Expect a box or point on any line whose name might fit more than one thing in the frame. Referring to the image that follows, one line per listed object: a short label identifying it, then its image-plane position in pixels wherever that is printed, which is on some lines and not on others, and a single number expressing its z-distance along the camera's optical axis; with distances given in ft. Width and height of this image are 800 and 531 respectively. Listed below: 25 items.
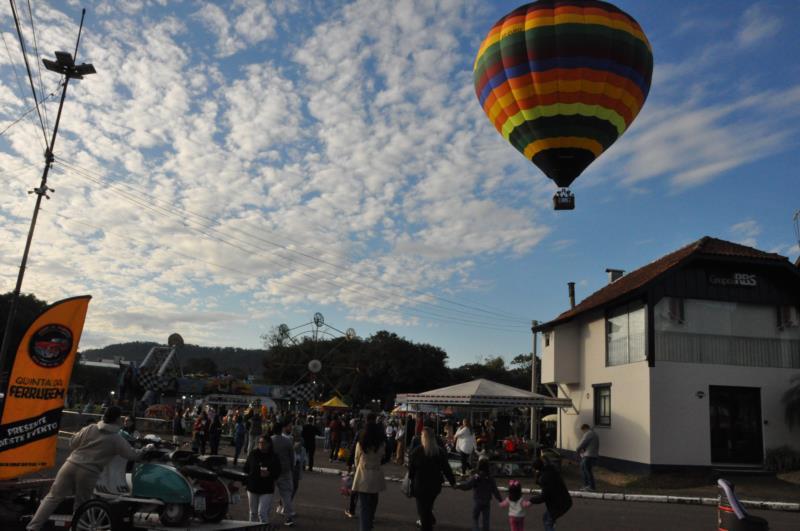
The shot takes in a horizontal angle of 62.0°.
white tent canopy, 66.80
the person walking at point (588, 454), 55.67
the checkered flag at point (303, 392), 126.77
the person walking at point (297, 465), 38.21
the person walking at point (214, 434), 74.38
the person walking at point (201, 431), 77.61
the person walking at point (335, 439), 79.15
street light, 63.87
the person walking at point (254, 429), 65.10
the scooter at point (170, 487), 23.59
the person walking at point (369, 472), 26.81
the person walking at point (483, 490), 29.14
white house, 67.01
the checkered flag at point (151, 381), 127.65
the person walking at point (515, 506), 27.00
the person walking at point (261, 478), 29.99
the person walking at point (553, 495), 27.37
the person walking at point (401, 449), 75.77
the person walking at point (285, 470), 32.76
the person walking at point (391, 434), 88.99
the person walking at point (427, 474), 27.63
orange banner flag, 30.42
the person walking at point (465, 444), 59.62
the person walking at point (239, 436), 69.62
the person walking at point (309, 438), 64.69
